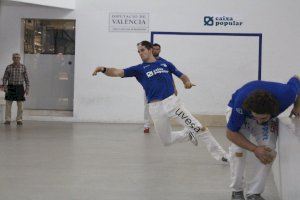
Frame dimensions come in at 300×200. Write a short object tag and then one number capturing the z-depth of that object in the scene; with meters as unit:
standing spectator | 12.48
